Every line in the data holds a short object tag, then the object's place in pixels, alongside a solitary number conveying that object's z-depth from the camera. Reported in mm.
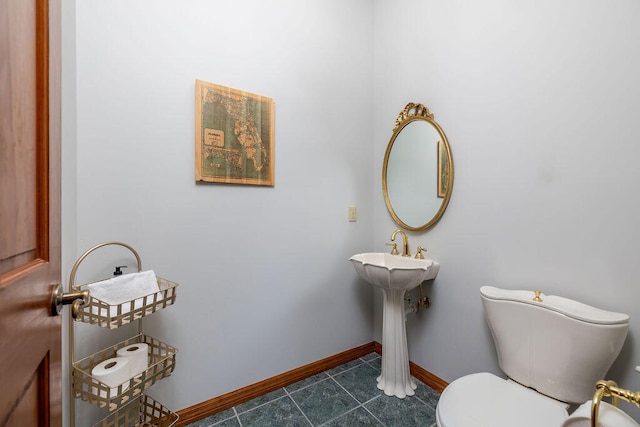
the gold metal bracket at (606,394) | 659
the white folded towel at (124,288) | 1117
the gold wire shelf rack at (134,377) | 1069
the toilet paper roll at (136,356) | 1174
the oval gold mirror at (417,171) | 1711
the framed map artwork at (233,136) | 1510
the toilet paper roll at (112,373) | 1085
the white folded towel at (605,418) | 686
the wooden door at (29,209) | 382
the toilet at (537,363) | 1006
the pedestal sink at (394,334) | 1684
